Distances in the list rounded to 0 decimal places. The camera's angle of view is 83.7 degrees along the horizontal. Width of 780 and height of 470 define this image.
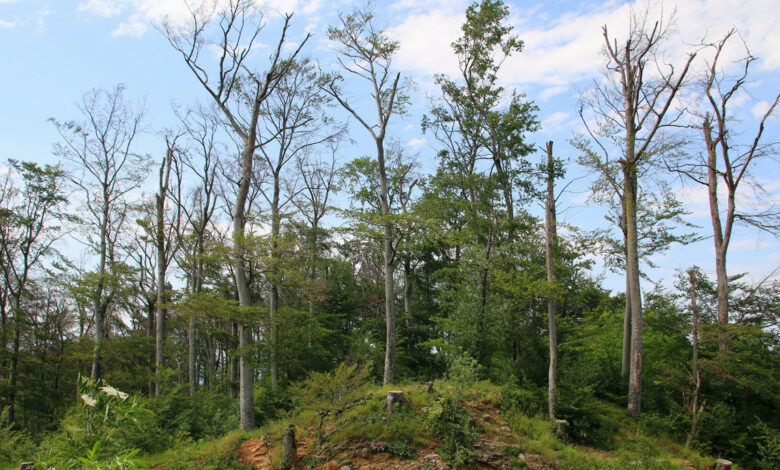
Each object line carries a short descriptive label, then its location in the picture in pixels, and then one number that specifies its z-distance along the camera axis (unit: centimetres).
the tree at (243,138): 1151
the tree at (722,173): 1355
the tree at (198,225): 1770
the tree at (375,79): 1538
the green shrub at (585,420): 973
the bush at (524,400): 1056
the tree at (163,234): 1656
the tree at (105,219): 1677
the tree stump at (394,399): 945
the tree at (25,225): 1834
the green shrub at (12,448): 1027
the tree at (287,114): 1753
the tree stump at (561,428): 955
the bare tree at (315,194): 2173
